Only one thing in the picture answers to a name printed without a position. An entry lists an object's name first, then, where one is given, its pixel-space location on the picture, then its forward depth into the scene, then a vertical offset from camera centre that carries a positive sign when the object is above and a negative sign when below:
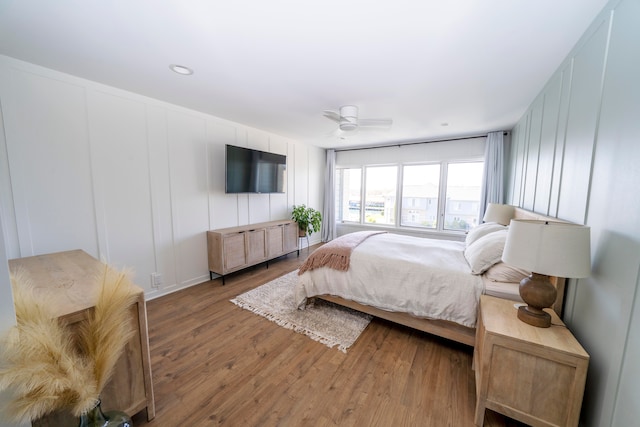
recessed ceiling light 2.04 +1.07
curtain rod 4.32 +1.07
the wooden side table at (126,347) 1.11 -0.86
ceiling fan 2.72 +0.85
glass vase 0.90 -0.94
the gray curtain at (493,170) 3.99 +0.43
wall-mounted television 3.50 +0.34
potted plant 4.78 -0.55
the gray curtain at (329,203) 5.80 -0.26
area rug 2.26 -1.35
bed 1.93 -0.78
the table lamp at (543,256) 1.19 -0.32
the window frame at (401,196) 4.67 -0.05
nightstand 1.19 -0.94
